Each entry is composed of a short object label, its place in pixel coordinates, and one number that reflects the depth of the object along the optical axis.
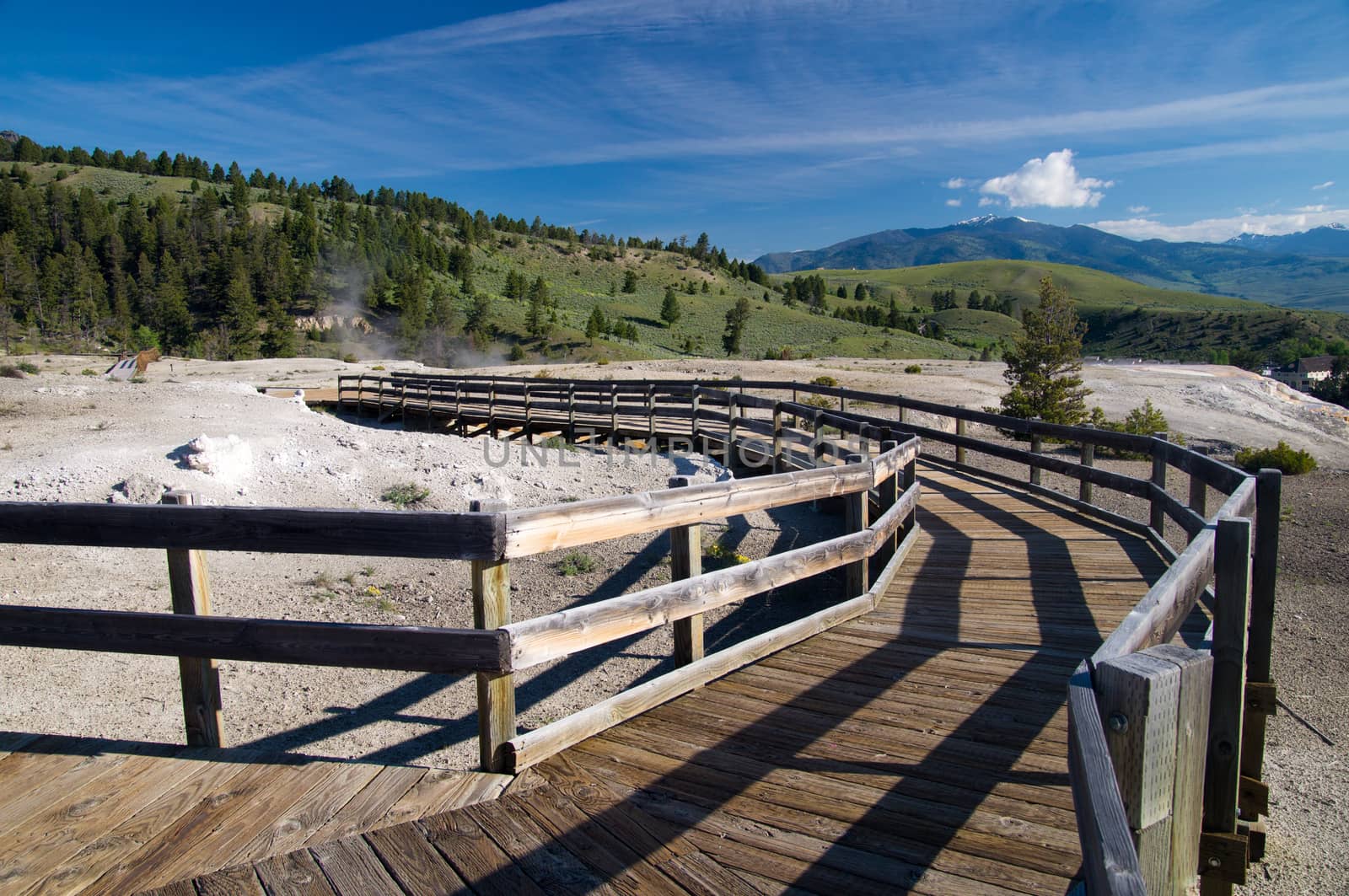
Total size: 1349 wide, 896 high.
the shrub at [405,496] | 13.06
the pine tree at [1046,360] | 26.58
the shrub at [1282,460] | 16.08
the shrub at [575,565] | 9.76
